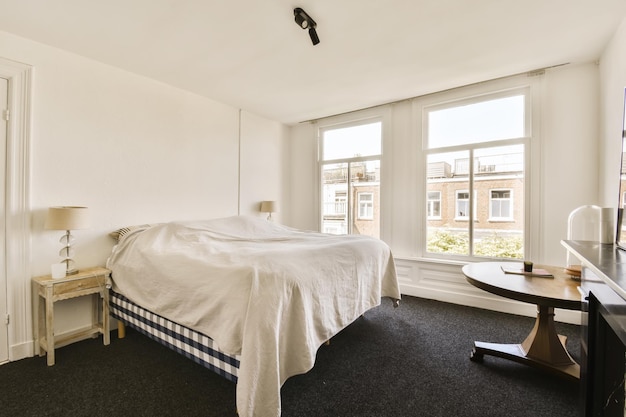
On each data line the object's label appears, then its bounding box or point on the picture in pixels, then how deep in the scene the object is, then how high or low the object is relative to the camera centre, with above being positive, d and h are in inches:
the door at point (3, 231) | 83.0 -8.6
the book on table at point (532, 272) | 78.9 -18.9
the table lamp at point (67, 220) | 82.4 -5.0
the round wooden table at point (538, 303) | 63.3 -21.4
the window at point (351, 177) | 162.6 +17.9
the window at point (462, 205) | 134.3 +1.0
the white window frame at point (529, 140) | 116.6 +29.8
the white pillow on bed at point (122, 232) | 102.3 -10.6
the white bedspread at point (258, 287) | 53.3 -21.2
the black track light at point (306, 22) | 77.0 +53.0
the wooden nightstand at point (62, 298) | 80.5 -29.8
